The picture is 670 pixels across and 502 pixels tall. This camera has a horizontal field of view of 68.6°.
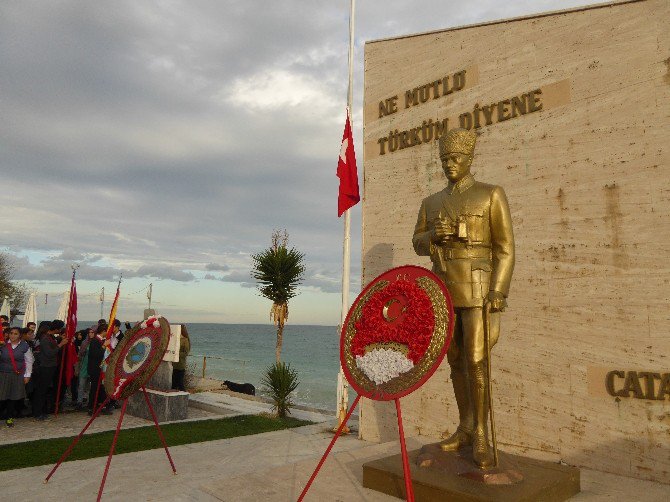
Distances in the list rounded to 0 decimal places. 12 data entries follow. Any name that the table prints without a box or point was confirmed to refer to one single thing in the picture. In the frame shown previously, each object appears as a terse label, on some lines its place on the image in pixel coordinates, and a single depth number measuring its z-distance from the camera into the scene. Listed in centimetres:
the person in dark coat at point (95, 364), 1073
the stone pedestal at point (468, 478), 397
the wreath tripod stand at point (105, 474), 474
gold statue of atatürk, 454
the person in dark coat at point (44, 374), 1012
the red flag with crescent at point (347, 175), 903
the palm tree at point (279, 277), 1552
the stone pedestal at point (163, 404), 985
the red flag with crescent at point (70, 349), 1066
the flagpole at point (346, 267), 902
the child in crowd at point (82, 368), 1138
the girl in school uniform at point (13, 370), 948
